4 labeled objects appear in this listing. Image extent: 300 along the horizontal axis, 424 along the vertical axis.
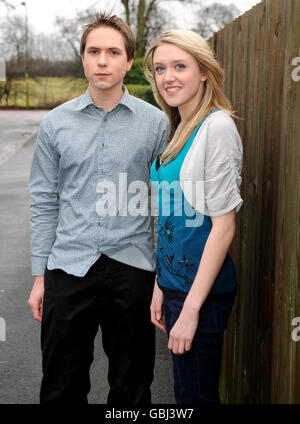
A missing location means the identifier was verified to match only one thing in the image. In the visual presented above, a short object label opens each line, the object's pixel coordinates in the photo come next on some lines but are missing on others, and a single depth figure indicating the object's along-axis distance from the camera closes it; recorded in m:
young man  2.50
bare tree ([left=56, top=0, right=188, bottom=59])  30.95
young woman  1.99
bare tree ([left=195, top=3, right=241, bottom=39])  32.91
